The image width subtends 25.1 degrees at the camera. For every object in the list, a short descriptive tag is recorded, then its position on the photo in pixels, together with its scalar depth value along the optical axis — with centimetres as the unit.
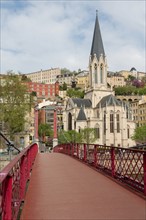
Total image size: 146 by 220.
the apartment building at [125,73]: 19075
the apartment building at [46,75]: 17988
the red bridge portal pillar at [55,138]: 4272
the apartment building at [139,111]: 10131
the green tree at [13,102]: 4516
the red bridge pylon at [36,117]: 4303
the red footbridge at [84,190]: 536
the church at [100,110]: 8625
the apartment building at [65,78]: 17375
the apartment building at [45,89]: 13888
